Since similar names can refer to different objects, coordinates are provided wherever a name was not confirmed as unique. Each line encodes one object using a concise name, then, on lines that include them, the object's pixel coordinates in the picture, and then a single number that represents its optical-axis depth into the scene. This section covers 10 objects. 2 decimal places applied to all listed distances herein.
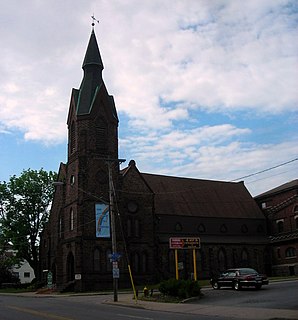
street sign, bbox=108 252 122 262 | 31.77
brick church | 49.69
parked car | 34.38
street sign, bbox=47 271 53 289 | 50.78
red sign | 36.84
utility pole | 31.61
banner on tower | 49.69
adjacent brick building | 61.53
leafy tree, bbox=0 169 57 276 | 65.06
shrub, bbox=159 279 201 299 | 30.02
